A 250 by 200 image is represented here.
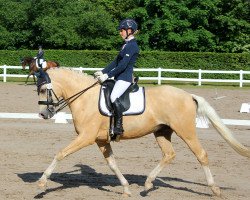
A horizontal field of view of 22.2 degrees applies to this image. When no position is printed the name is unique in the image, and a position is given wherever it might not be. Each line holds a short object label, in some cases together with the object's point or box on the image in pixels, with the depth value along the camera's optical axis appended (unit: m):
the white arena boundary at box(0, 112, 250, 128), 16.33
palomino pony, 8.99
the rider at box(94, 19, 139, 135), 9.00
